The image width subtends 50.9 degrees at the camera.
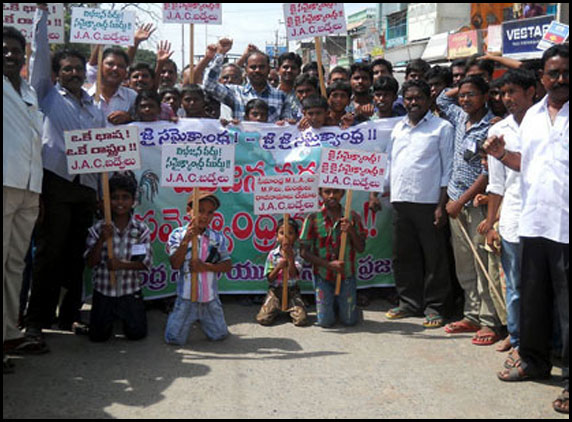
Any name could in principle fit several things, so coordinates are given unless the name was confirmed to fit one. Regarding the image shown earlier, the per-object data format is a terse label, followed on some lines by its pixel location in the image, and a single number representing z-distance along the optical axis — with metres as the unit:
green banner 5.97
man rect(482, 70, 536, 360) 4.16
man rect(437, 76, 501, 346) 4.93
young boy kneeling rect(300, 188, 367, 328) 5.29
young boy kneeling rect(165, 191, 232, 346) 4.83
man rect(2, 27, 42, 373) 3.89
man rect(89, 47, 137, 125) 5.68
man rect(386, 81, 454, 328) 5.30
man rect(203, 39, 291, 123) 6.63
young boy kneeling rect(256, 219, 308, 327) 5.30
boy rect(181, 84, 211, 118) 5.99
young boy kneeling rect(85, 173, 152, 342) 4.82
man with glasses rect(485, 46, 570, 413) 3.56
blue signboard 19.53
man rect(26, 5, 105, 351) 4.73
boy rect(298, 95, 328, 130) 5.85
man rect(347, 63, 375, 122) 6.24
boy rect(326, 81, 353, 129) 6.15
